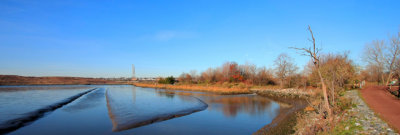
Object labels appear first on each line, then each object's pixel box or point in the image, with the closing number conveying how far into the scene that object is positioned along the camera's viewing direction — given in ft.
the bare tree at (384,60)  111.14
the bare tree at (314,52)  22.99
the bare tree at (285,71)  140.87
